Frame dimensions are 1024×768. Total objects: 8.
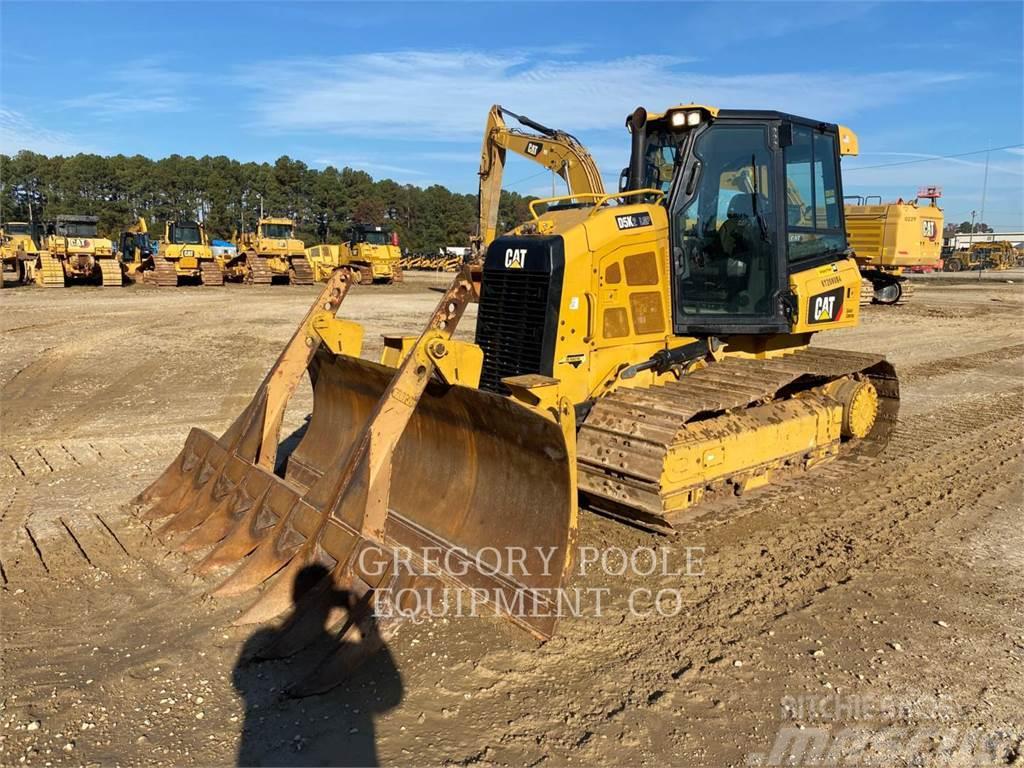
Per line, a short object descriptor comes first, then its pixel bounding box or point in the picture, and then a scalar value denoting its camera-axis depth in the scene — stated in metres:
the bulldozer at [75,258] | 25.91
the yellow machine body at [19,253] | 28.03
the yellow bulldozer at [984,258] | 50.31
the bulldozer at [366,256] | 31.67
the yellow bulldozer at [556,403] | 3.86
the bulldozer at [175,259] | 27.81
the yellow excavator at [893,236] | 20.17
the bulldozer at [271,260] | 30.03
